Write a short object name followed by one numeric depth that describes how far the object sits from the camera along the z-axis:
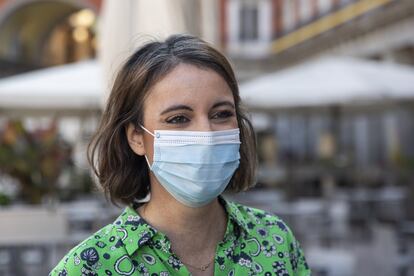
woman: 1.70
